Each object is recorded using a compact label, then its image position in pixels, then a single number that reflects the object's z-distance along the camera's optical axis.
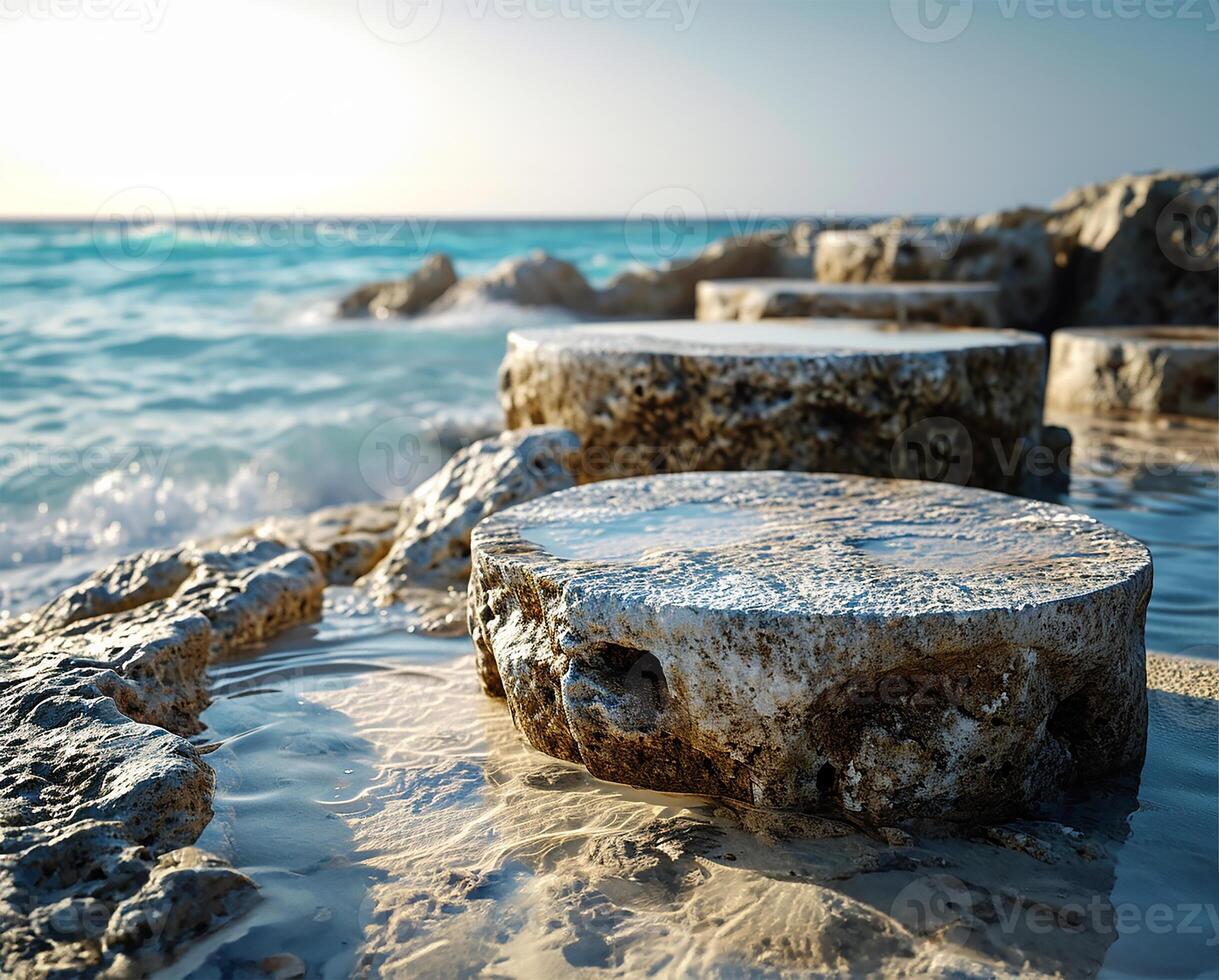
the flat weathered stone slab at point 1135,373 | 6.16
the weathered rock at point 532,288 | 17.09
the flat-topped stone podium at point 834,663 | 1.88
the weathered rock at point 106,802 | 1.61
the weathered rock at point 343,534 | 4.00
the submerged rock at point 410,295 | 17.67
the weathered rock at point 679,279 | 14.63
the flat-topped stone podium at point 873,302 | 5.81
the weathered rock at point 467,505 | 3.58
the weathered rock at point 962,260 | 8.38
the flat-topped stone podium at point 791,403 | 3.67
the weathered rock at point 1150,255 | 8.62
